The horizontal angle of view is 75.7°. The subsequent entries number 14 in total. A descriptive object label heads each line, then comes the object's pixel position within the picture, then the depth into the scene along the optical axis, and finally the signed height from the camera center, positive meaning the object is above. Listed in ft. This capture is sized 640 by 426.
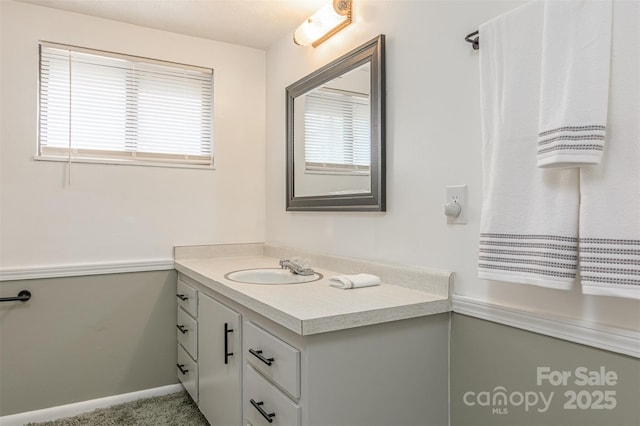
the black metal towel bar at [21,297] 6.72 -1.43
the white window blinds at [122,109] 7.15 +1.91
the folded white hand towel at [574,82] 2.87 +0.96
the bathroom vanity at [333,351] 3.80 -1.44
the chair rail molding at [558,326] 3.11 -0.97
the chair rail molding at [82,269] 6.81 -1.03
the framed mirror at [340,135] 5.55 +1.22
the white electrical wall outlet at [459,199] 4.39 +0.16
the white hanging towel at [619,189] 2.75 +0.17
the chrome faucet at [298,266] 6.33 -0.83
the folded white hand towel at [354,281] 5.04 -0.85
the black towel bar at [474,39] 4.16 +1.79
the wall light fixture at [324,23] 6.11 +2.97
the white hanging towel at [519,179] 3.15 +0.28
